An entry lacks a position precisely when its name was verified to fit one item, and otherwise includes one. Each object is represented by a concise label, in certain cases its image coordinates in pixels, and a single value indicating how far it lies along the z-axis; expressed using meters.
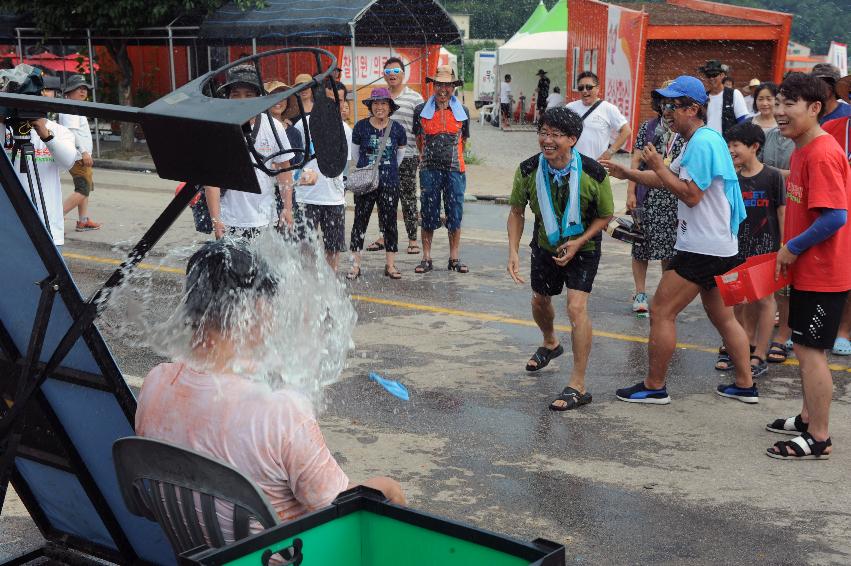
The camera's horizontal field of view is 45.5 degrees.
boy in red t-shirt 5.26
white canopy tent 31.36
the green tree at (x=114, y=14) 20.25
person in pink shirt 2.80
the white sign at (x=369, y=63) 23.80
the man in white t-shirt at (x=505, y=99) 33.00
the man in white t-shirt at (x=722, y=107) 9.20
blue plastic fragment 6.48
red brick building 20.53
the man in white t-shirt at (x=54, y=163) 6.20
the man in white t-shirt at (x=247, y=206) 7.32
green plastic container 2.33
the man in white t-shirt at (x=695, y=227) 5.85
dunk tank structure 2.41
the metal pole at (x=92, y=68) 21.30
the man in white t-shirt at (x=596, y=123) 9.47
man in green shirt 6.23
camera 2.94
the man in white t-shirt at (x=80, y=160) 10.70
